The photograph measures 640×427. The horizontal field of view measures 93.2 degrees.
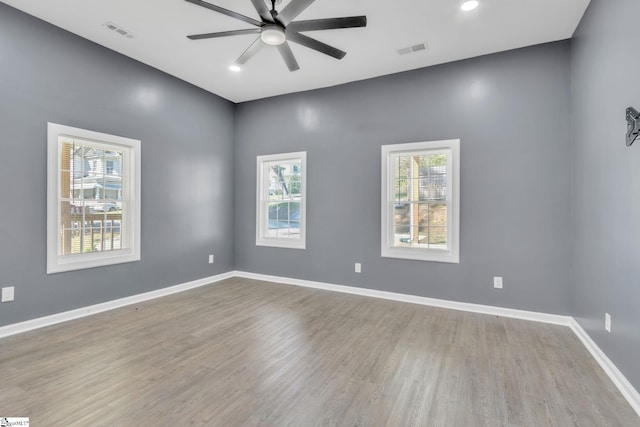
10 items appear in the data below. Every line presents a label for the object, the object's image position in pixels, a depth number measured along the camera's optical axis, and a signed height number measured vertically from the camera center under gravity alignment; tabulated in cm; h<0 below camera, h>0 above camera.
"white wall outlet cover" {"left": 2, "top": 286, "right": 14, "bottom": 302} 293 -81
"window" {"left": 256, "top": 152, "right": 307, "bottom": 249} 504 +22
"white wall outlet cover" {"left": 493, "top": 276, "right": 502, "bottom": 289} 366 -83
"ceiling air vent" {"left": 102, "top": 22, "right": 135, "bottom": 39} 320 +198
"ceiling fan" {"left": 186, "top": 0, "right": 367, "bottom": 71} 226 +152
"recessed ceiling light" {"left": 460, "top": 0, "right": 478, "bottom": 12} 279 +195
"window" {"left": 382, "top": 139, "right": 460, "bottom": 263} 392 +18
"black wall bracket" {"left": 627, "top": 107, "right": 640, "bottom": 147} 191 +59
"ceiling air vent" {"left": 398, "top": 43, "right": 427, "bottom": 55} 353 +196
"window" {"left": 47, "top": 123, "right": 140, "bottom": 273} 326 +15
